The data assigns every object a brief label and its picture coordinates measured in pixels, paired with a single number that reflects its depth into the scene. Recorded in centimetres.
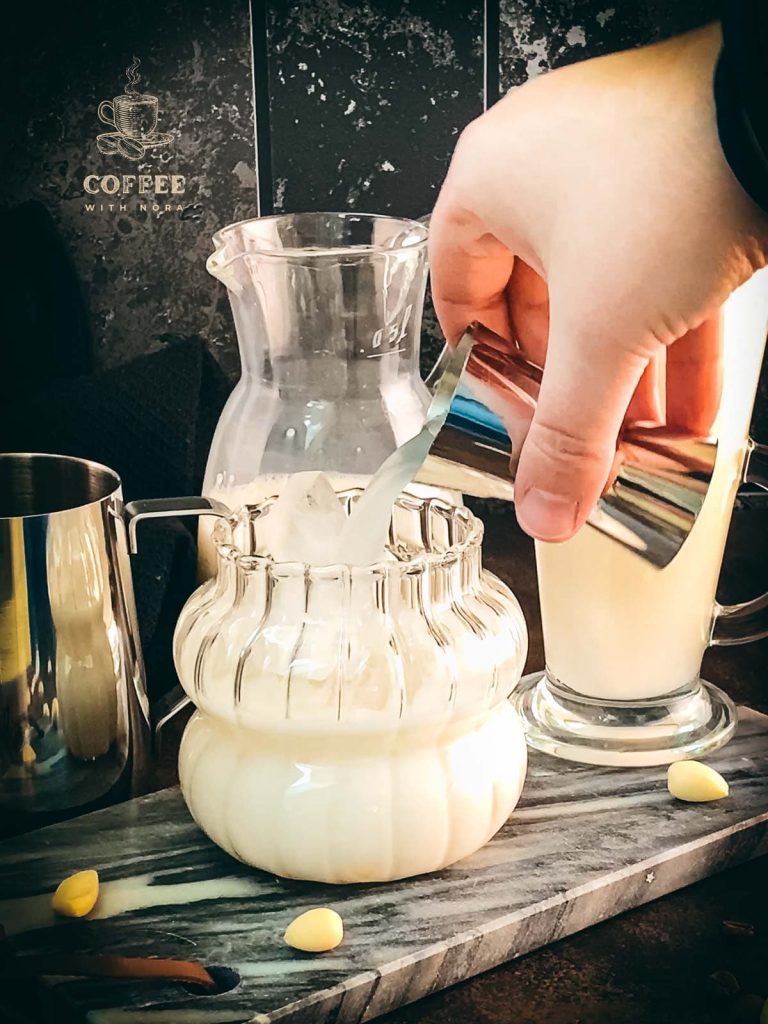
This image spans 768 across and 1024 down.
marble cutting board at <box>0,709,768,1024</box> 41
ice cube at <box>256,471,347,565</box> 50
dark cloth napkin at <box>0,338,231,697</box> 80
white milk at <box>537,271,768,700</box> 59
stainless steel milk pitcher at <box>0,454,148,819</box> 48
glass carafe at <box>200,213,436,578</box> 60
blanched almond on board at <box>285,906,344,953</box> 43
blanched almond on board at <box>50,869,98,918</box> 45
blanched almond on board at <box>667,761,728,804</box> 54
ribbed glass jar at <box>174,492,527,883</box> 45
